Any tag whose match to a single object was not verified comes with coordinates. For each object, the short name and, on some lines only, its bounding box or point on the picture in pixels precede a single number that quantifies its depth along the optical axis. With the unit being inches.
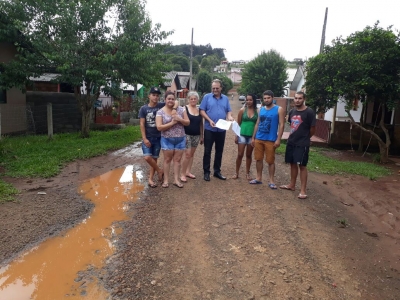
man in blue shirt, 220.5
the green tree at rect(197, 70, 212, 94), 2272.4
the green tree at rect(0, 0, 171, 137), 388.5
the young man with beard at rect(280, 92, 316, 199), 204.7
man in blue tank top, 211.2
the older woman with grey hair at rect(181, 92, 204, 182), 215.6
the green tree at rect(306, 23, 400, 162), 371.2
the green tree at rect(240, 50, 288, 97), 1493.6
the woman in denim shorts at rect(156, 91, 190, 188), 205.6
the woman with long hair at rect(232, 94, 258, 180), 221.8
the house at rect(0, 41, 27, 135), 427.5
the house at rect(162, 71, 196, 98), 1759.6
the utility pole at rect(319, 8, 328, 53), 664.7
